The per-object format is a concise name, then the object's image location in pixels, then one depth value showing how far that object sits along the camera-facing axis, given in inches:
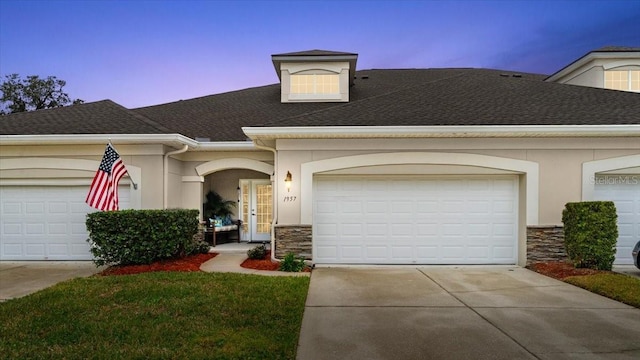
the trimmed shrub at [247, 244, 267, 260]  378.0
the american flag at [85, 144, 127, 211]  332.2
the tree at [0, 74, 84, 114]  1069.8
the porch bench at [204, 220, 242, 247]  465.1
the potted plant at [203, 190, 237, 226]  483.8
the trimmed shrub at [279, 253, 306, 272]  331.3
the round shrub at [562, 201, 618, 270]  311.3
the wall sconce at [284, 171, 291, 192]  354.6
